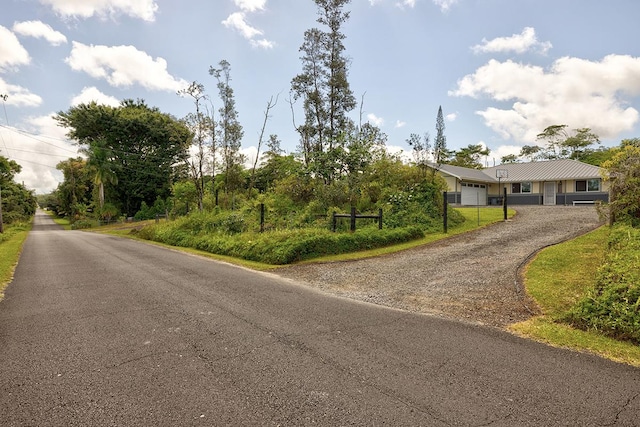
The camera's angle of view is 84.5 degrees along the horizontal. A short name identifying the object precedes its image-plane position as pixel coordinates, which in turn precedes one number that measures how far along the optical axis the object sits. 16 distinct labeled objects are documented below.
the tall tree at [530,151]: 52.59
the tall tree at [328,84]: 19.75
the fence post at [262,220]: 14.86
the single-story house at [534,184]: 27.16
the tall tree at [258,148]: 23.38
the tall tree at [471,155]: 50.09
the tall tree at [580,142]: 45.78
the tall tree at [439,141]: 18.12
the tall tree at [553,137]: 48.17
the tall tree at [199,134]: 22.56
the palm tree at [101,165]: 42.59
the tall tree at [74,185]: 53.69
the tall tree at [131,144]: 44.66
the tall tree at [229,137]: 24.61
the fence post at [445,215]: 14.81
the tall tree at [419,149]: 17.89
